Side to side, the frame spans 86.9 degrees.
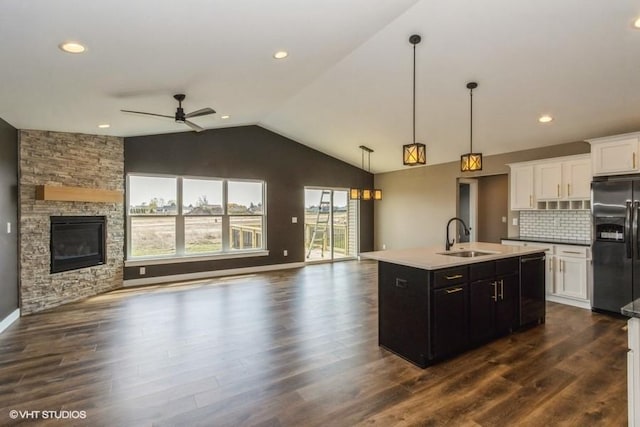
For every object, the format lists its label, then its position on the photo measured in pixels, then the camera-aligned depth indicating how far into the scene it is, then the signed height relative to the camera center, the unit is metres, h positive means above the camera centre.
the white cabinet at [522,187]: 5.57 +0.46
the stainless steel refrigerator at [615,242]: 4.12 -0.35
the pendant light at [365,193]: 7.45 +0.48
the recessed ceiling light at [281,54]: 3.40 +1.65
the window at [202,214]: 6.85 +0.02
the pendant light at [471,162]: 3.75 +0.59
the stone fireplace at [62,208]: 4.63 +0.12
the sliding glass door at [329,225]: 8.71 -0.26
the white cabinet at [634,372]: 1.57 -0.74
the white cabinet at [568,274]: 4.71 -0.86
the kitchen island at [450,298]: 2.98 -0.81
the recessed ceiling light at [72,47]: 2.39 +1.22
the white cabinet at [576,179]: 4.91 +0.53
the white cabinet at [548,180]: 5.22 +0.54
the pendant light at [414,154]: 3.27 +0.59
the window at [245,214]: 7.39 +0.02
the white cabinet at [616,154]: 4.22 +0.78
